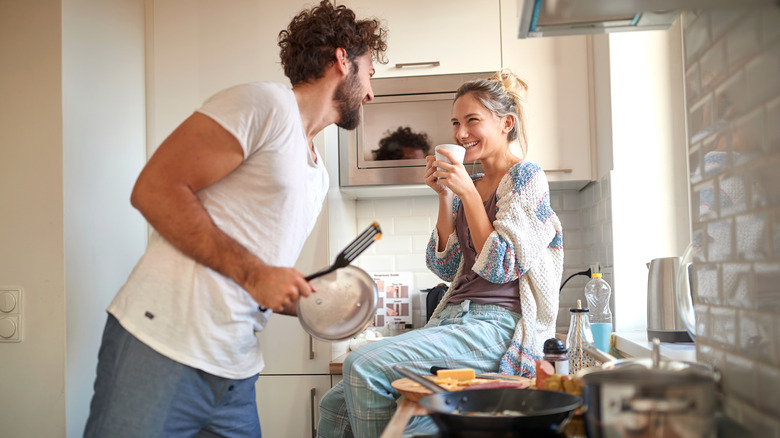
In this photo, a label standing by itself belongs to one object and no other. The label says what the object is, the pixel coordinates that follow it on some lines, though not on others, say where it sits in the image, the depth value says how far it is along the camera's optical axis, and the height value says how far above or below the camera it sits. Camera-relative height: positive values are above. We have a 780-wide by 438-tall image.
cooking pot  0.71 -0.17
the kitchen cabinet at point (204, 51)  2.75 +0.79
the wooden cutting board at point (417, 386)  1.24 -0.26
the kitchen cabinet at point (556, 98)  2.67 +0.56
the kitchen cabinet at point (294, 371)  2.59 -0.45
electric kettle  1.96 -0.18
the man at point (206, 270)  1.31 -0.04
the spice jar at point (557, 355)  1.42 -0.22
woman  1.78 -0.10
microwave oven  2.73 +0.47
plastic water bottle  2.39 -0.19
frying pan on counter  0.83 -0.22
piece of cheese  1.37 -0.25
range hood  0.96 +0.33
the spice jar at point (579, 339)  1.76 -0.24
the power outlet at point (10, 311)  2.10 -0.17
